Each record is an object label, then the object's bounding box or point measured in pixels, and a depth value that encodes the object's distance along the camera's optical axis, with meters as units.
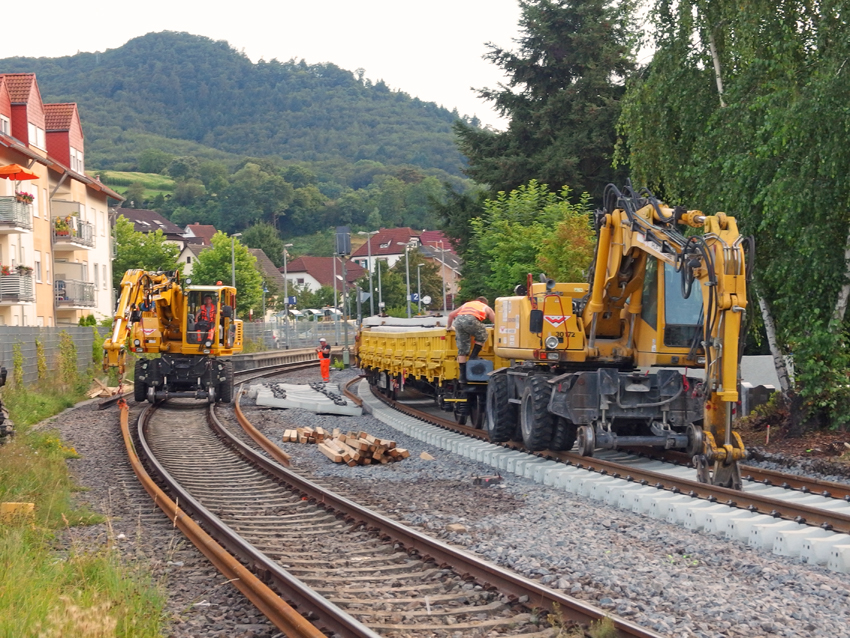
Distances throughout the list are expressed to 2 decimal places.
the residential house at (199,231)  160.25
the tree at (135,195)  181.46
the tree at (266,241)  151.25
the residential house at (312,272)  149.25
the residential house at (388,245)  152.25
